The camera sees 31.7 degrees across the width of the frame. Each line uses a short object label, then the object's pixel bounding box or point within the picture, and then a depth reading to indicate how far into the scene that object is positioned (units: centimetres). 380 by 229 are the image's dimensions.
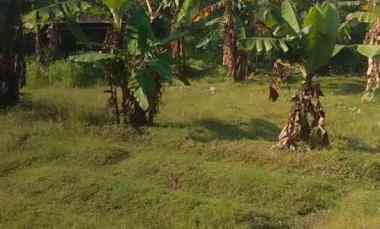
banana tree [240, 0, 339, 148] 826
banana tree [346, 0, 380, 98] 1054
